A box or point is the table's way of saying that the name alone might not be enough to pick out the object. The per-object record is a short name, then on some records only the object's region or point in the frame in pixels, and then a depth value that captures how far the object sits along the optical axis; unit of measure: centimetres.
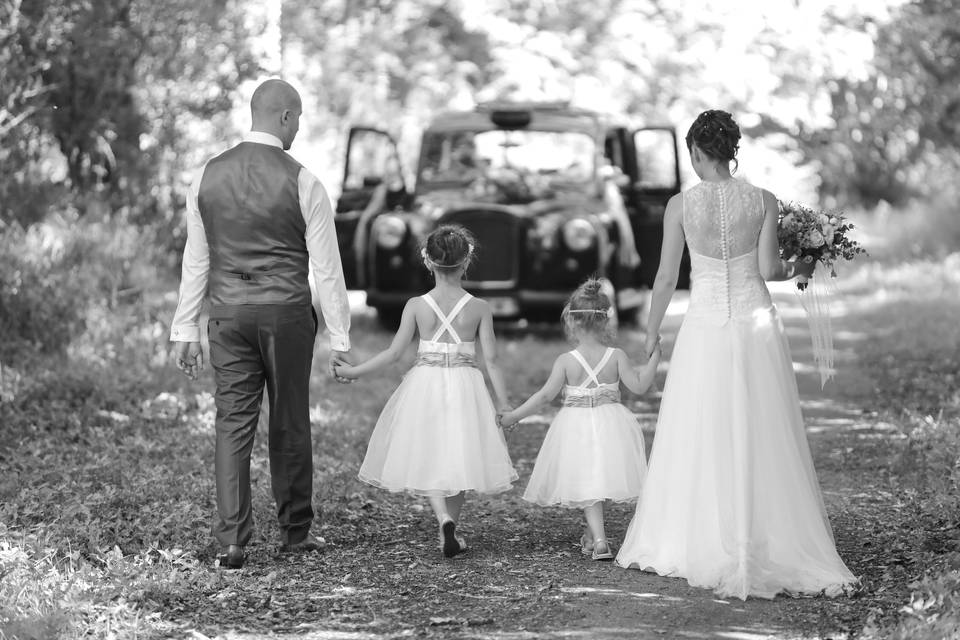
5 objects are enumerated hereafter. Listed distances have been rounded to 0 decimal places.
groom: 1130
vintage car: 2642
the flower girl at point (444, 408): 1184
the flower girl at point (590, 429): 1179
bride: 1087
